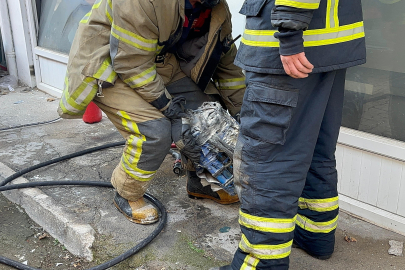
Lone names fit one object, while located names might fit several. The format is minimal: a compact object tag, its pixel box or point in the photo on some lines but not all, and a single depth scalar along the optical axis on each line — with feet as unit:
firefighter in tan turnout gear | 7.95
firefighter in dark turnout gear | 6.10
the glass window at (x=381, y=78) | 8.92
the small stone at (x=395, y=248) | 8.25
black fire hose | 7.94
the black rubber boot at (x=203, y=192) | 9.91
